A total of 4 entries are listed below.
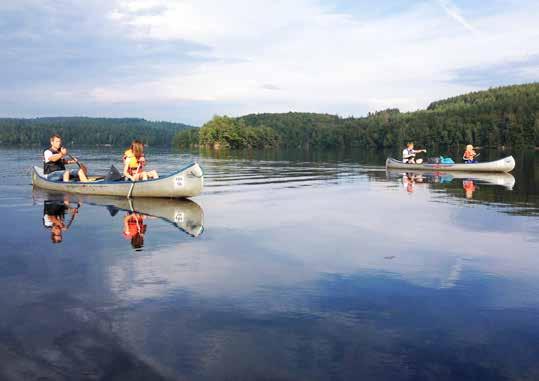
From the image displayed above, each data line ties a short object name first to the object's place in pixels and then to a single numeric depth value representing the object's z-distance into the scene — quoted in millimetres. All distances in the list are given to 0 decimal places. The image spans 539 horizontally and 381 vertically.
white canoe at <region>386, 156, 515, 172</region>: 36531
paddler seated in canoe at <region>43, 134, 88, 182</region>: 22625
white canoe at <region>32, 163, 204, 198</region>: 19766
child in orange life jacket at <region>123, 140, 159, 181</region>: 19703
